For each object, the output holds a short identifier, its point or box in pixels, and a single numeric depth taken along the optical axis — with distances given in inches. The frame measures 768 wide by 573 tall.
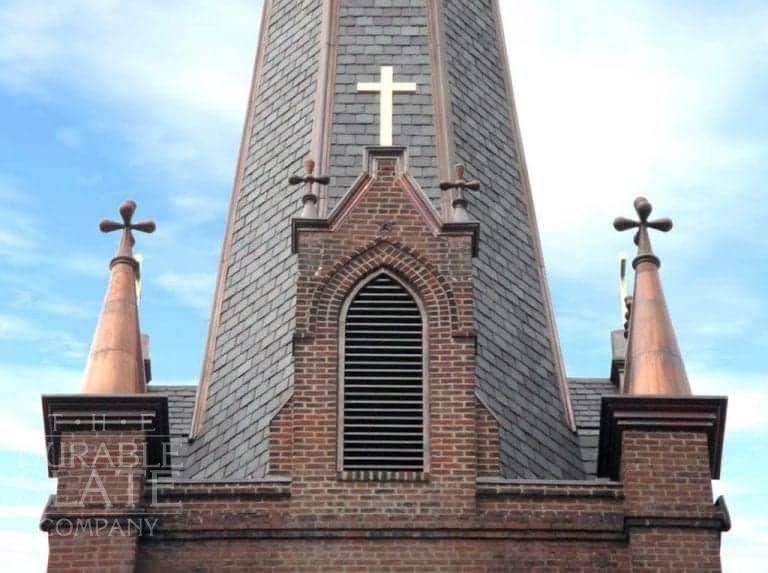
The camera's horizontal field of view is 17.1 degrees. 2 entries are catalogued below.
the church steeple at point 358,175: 1258.6
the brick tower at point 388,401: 1143.6
